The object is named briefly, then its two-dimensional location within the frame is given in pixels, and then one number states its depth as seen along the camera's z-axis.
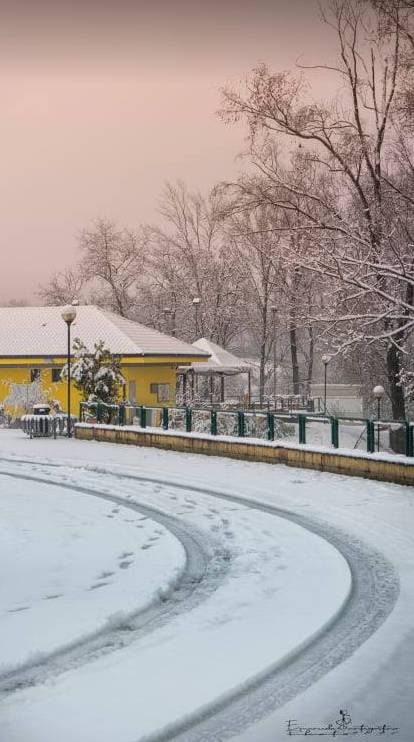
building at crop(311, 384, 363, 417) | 59.52
